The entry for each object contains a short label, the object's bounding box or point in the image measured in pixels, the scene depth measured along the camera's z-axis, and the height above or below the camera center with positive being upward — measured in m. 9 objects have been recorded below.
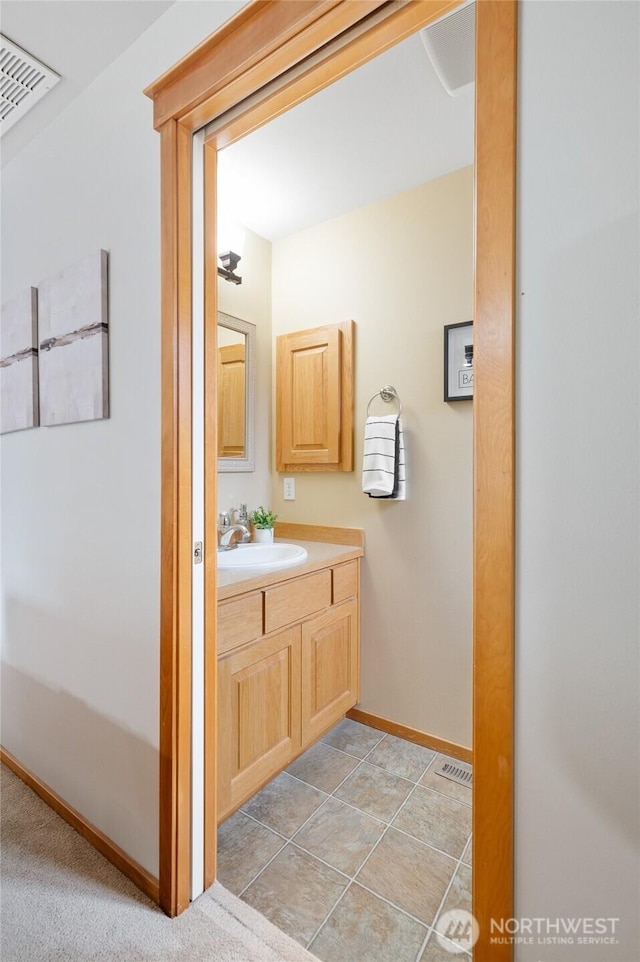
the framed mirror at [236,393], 2.36 +0.40
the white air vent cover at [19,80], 1.37 +1.22
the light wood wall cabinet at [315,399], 2.34 +0.37
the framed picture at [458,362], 1.98 +0.47
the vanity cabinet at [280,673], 1.55 -0.80
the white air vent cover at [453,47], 1.27 +1.25
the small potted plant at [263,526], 2.30 -0.29
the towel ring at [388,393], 2.21 +0.37
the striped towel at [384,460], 2.06 +0.04
